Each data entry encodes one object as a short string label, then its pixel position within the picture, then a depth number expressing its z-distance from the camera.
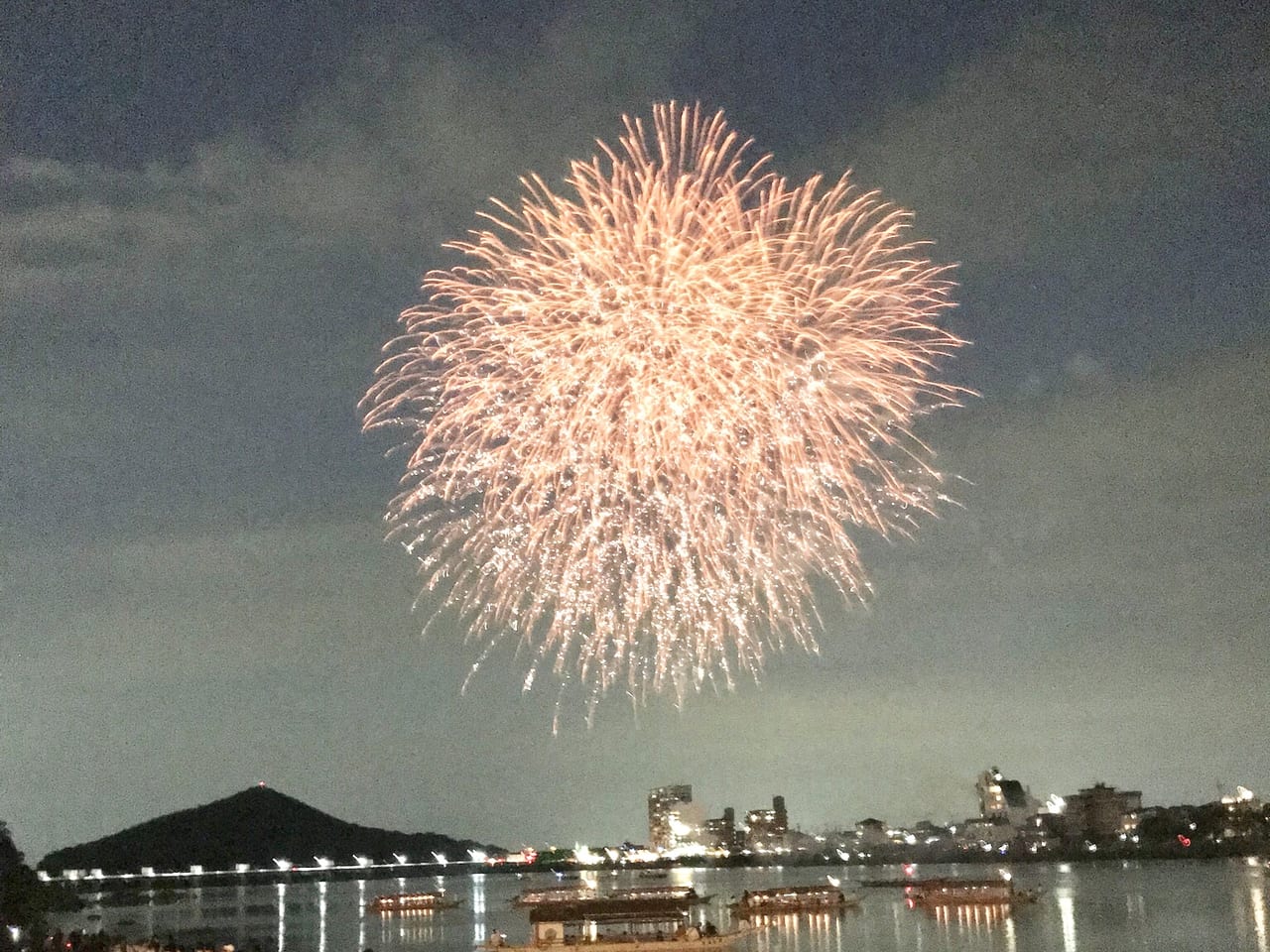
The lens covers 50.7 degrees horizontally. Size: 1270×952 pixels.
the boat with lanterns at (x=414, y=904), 107.56
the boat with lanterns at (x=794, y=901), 77.50
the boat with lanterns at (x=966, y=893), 83.81
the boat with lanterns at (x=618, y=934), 46.97
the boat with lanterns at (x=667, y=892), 64.76
